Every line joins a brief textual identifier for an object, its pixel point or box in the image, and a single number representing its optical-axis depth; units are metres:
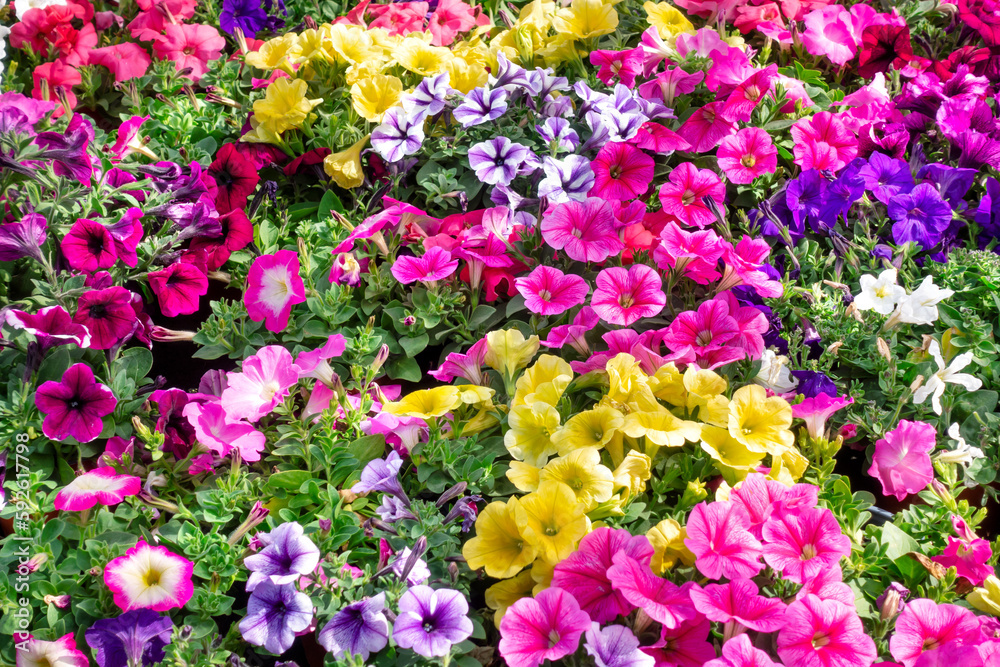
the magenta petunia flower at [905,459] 1.37
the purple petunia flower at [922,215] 1.72
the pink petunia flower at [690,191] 1.74
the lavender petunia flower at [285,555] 1.18
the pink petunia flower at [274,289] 1.63
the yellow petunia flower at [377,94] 1.94
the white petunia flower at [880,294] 1.51
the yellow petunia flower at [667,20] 2.16
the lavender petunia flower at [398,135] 1.85
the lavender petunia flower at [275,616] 1.13
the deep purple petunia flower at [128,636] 1.18
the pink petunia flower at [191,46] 2.41
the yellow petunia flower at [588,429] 1.28
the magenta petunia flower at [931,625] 1.07
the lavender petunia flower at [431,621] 1.08
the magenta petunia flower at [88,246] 1.60
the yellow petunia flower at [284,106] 1.98
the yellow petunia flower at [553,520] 1.16
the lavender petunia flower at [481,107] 1.84
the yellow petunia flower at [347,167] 1.92
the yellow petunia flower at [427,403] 1.37
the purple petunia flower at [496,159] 1.79
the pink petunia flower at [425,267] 1.62
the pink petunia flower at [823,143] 1.83
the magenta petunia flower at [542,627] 1.06
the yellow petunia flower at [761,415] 1.28
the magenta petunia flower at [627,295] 1.49
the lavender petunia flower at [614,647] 1.03
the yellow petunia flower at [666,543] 1.14
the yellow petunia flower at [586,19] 2.12
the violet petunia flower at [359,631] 1.13
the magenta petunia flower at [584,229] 1.61
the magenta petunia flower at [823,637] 1.01
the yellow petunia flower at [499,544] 1.19
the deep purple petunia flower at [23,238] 1.54
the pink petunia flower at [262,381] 1.40
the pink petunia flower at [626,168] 1.81
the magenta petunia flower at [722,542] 1.06
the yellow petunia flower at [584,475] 1.20
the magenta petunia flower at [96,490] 1.31
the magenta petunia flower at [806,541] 1.09
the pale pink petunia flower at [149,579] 1.19
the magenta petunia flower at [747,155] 1.80
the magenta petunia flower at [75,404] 1.44
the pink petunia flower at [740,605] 1.03
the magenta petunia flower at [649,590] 1.06
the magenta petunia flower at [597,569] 1.13
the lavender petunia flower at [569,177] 1.73
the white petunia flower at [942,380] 1.40
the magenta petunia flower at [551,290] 1.53
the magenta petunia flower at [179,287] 1.66
